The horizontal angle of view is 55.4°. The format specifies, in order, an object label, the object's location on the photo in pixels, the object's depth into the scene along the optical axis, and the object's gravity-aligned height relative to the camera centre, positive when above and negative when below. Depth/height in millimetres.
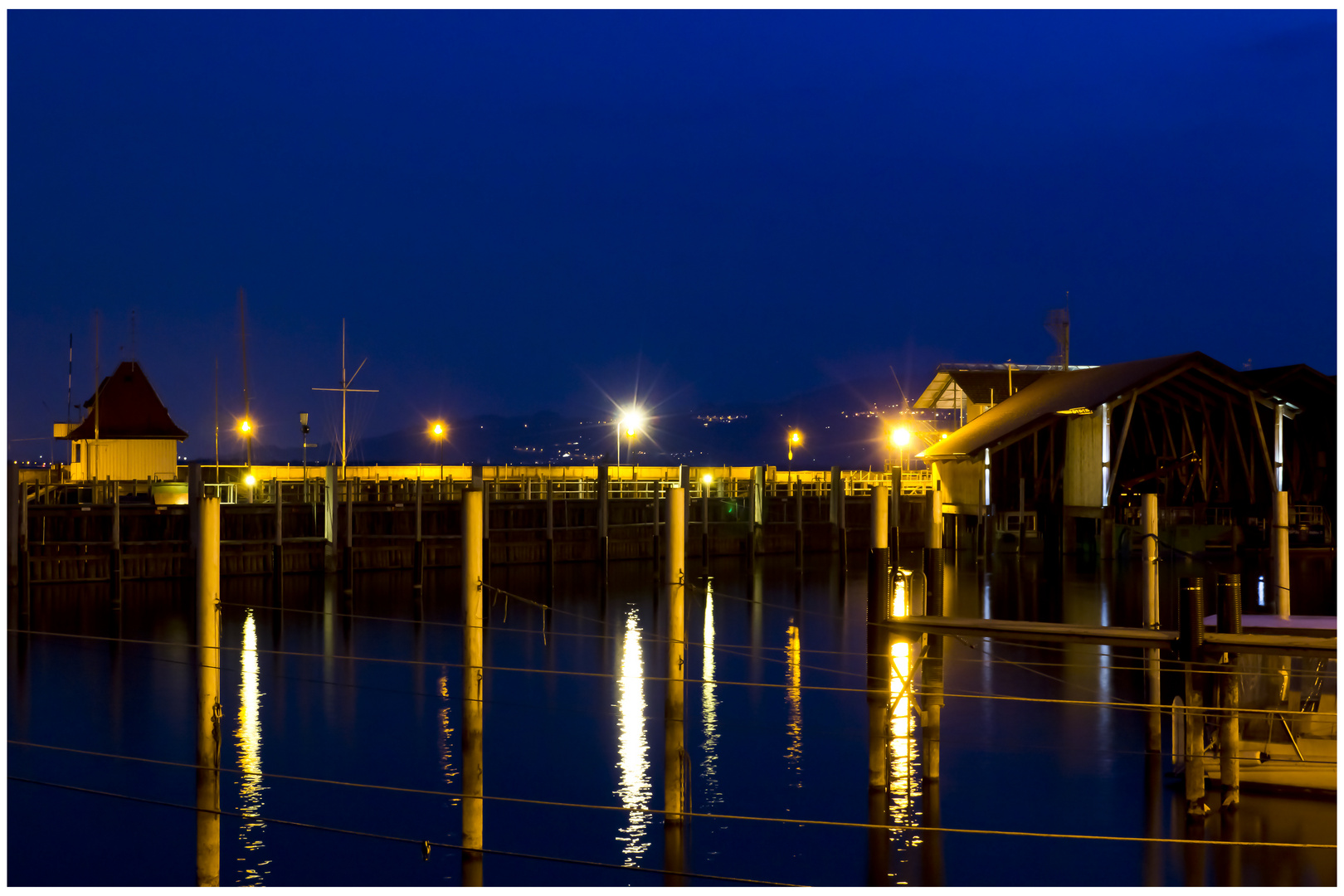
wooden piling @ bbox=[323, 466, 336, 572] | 38875 -1750
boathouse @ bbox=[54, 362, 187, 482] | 50094 +1225
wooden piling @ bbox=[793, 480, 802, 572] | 49672 -2584
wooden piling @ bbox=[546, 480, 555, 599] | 41719 -2516
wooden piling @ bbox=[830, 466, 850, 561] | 51562 -1940
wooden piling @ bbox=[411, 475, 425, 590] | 37688 -2839
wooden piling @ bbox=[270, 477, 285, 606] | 35938 -2675
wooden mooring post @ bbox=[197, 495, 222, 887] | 12469 -2380
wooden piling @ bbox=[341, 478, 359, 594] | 37312 -2443
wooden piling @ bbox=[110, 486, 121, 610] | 33719 -2547
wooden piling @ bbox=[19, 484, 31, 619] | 32012 -2394
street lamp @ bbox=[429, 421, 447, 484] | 63406 +1762
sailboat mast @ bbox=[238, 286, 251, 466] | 54750 +6972
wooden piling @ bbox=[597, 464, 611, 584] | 41969 -1589
